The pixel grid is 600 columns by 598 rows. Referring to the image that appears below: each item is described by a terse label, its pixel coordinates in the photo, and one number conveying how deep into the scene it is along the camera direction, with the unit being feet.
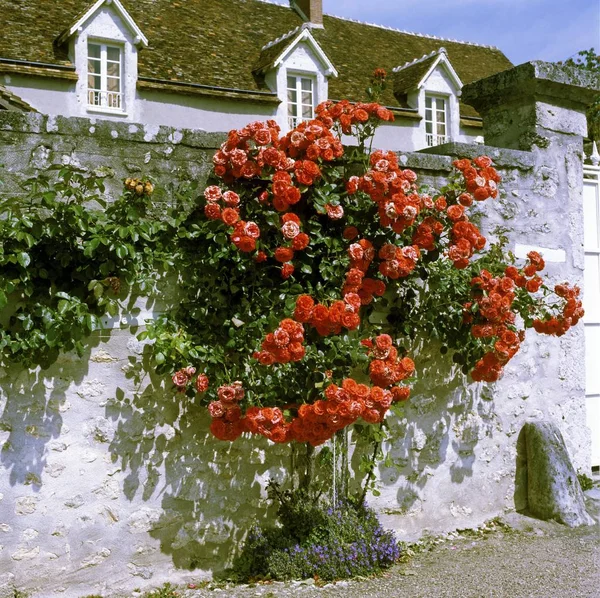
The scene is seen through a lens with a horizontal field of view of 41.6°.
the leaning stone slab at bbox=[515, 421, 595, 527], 15.97
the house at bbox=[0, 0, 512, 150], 46.39
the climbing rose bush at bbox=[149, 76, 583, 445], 12.15
